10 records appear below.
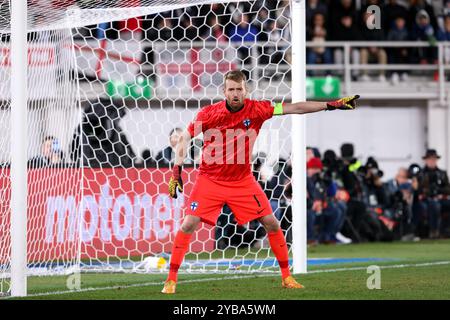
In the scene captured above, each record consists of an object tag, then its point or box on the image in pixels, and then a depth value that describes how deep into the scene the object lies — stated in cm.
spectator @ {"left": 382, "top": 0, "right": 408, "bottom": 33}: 2309
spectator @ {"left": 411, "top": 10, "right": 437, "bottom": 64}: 2322
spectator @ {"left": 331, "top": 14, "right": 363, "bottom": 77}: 2273
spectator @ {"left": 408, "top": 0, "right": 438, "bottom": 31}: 2342
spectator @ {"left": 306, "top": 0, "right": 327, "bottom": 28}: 2273
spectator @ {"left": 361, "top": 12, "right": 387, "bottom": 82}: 2281
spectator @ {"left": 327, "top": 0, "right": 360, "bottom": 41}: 2278
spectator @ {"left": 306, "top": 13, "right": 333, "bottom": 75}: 2214
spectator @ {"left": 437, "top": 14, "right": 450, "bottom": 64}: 2328
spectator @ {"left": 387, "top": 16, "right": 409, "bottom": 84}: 2302
